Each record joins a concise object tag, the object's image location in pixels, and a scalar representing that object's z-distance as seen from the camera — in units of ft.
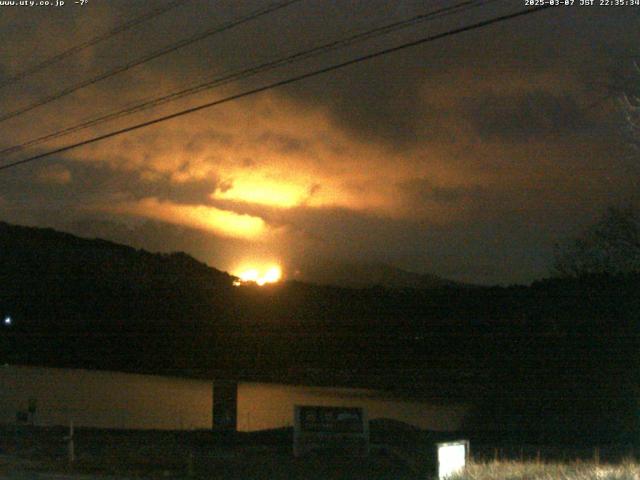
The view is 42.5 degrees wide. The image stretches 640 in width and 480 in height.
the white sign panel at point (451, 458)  40.34
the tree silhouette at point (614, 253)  112.57
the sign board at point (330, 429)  71.05
